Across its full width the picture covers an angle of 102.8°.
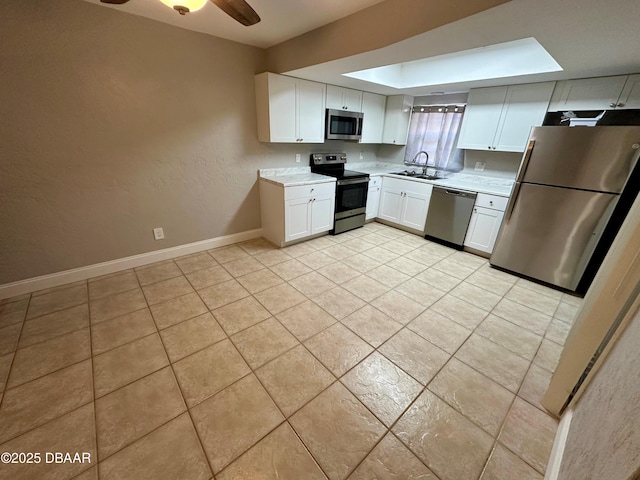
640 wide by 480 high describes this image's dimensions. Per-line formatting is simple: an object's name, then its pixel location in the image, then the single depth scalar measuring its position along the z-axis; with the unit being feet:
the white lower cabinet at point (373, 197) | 13.73
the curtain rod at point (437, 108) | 12.49
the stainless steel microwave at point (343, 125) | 12.06
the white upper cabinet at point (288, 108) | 10.11
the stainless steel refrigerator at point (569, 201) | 7.36
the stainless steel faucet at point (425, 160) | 13.71
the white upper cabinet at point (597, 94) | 7.78
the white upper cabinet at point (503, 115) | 9.50
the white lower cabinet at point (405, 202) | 12.51
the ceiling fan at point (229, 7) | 4.47
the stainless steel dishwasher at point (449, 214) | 11.04
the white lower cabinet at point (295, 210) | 10.83
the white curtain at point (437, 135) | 12.82
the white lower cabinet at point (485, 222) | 10.17
